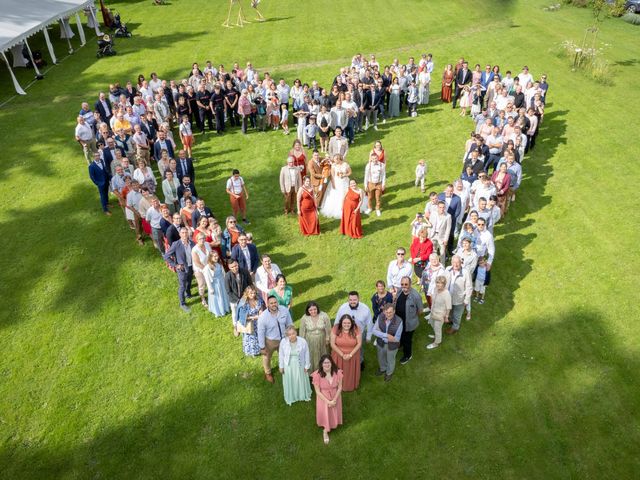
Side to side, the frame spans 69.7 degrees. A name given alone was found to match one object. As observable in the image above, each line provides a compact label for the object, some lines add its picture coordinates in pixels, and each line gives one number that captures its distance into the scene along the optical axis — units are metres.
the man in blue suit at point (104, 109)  16.28
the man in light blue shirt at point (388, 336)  7.73
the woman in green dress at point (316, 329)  7.75
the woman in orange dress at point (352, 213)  11.27
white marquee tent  20.73
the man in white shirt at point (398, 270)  8.78
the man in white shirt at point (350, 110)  16.00
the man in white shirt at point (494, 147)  13.19
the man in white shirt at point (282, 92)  17.37
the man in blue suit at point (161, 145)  13.57
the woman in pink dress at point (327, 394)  6.87
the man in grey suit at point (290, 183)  12.19
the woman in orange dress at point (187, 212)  10.59
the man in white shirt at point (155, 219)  10.52
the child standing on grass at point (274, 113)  17.22
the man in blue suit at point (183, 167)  12.56
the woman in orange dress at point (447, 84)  18.89
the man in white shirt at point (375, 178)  12.12
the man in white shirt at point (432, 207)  10.33
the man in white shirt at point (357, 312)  7.82
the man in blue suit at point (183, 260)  9.41
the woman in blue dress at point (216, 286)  9.21
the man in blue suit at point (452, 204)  10.73
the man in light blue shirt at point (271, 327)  7.84
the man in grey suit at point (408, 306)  7.95
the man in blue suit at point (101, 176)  12.53
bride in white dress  12.34
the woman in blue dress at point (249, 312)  8.22
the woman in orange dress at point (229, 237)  9.80
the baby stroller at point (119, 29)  28.70
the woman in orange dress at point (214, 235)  9.98
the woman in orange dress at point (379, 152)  12.35
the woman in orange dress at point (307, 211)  11.45
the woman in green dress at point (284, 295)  8.48
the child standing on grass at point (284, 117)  17.34
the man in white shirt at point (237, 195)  11.94
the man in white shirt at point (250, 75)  18.41
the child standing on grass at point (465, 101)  18.47
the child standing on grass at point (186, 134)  15.20
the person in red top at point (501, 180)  11.70
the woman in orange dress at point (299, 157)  12.96
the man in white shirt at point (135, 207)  11.33
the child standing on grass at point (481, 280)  9.43
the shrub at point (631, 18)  30.50
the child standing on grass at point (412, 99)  18.25
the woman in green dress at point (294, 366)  7.38
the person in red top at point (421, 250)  9.76
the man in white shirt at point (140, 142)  14.25
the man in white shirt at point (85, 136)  14.88
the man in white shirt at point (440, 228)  10.27
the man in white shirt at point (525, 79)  17.36
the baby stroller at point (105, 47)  25.75
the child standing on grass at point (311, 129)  15.83
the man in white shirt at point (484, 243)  9.43
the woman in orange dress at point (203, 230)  9.69
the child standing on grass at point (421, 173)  13.40
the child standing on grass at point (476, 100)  17.78
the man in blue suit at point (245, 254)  9.27
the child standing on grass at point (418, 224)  10.05
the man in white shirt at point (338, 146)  14.05
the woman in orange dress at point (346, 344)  7.47
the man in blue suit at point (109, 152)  12.97
